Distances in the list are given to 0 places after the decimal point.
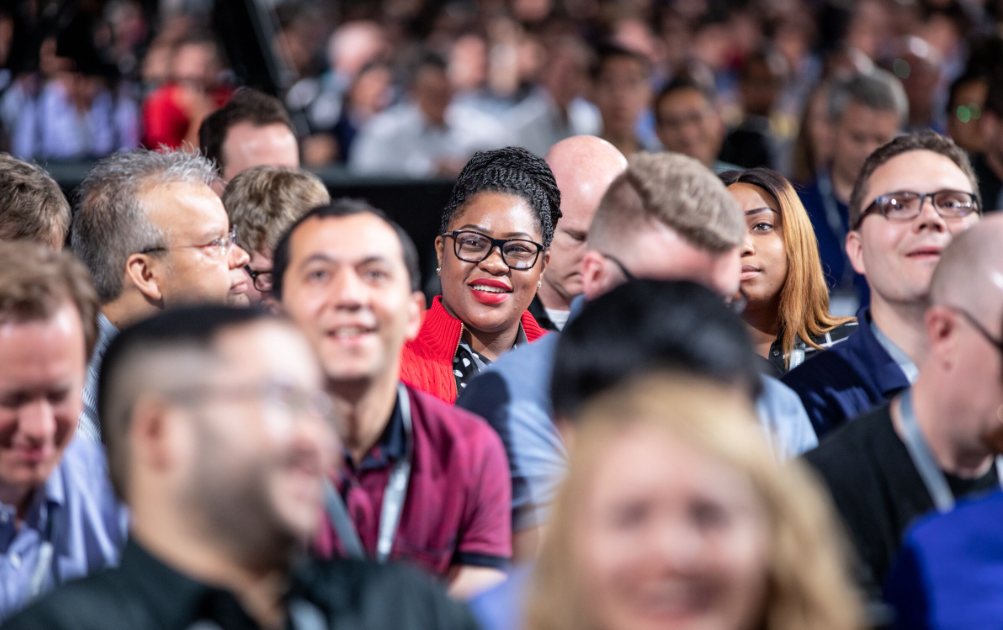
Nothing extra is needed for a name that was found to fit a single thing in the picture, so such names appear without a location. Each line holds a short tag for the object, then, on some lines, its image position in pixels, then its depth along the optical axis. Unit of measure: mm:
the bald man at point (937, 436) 4273
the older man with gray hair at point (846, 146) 10180
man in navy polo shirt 5695
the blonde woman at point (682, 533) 2736
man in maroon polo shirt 4434
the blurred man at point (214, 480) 3008
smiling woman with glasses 6594
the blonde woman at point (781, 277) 6918
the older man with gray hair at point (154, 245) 6496
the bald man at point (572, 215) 7578
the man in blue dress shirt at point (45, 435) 4066
